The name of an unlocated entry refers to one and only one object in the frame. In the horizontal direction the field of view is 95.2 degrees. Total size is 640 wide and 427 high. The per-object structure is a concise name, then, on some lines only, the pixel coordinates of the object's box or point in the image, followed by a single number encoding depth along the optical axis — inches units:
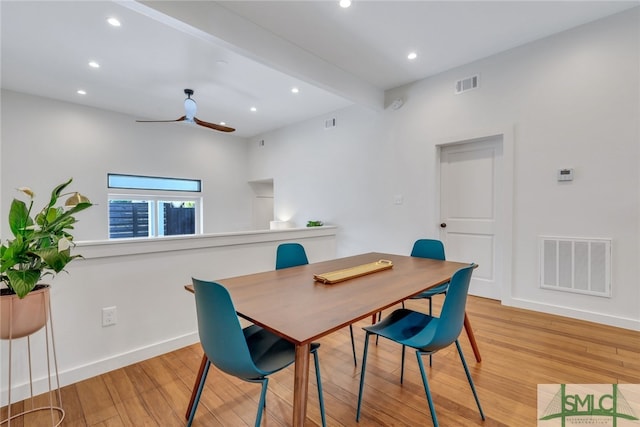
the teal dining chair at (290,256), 93.8
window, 209.9
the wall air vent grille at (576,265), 110.4
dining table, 42.5
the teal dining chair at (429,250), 102.3
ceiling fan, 159.3
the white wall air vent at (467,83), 140.5
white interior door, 139.9
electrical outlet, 80.8
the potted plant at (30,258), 54.6
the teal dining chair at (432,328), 55.1
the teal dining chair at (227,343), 45.4
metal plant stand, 62.2
